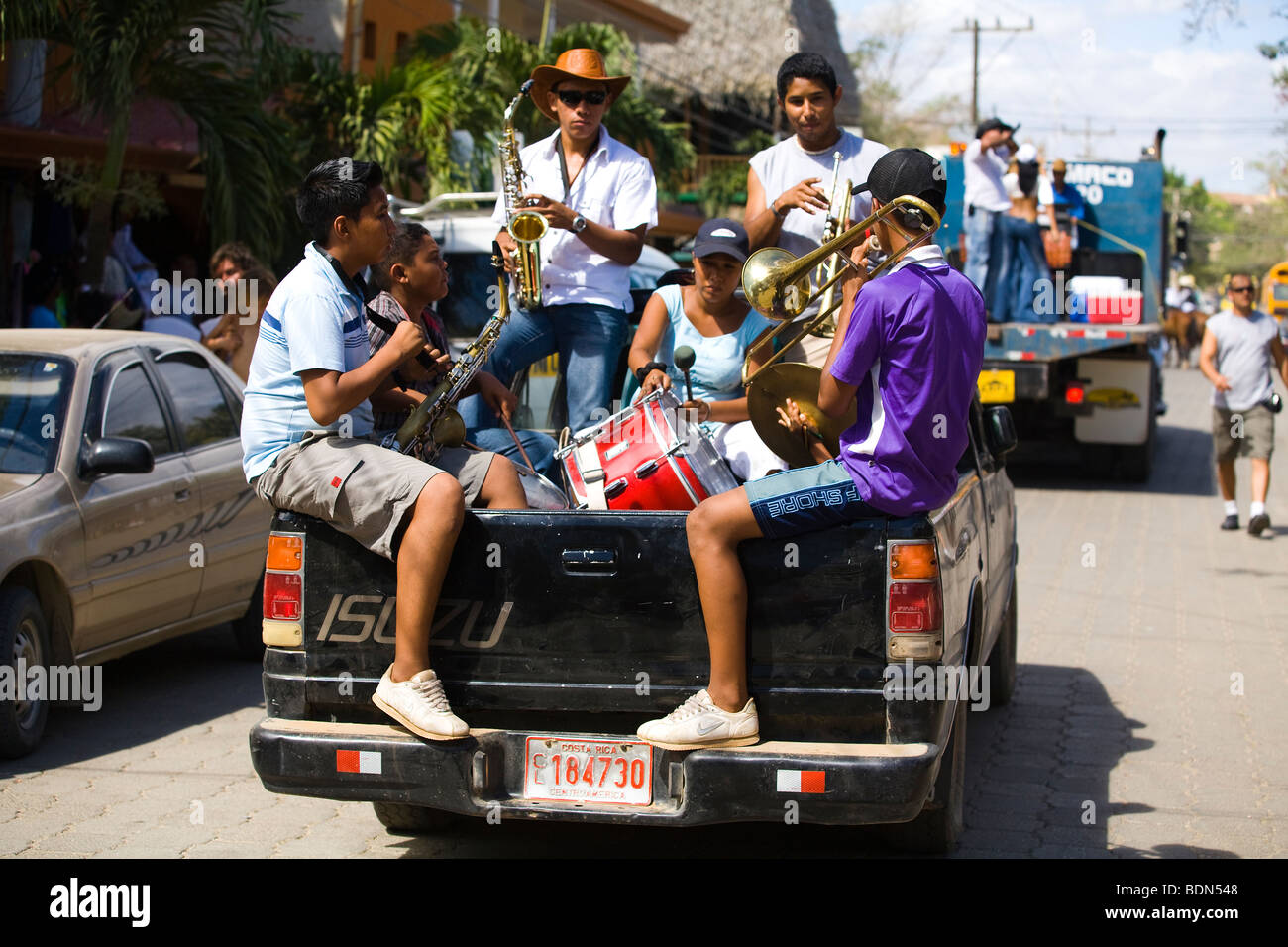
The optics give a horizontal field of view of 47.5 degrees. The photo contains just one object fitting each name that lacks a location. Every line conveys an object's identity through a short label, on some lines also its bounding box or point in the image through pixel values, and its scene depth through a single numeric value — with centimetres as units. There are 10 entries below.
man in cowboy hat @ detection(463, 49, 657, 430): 619
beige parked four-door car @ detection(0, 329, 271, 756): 610
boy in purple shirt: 409
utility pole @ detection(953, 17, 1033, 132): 4956
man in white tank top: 618
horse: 3866
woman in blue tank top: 575
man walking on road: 1207
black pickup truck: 406
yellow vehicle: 2092
